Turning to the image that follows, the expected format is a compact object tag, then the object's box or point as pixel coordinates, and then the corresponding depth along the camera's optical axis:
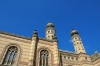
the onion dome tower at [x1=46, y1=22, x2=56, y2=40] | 31.91
